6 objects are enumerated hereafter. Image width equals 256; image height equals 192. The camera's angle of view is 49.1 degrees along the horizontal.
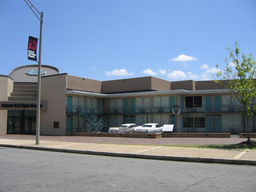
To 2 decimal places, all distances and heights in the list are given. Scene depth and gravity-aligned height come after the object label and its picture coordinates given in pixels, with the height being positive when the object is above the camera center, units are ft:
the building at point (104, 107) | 111.14 +4.75
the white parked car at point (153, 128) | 95.51 -3.49
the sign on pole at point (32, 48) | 62.64 +15.94
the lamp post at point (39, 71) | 64.75 +11.02
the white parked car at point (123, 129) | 98.89 -3.78
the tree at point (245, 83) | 54.85 +7.11
